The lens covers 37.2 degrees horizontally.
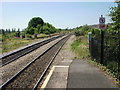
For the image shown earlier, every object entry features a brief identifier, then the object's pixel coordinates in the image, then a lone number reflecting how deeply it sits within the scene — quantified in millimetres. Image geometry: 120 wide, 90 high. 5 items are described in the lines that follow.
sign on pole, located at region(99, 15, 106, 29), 9570
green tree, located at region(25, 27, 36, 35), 87300
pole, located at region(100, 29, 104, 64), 9602
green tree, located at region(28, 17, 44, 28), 118688
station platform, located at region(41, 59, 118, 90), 6812
